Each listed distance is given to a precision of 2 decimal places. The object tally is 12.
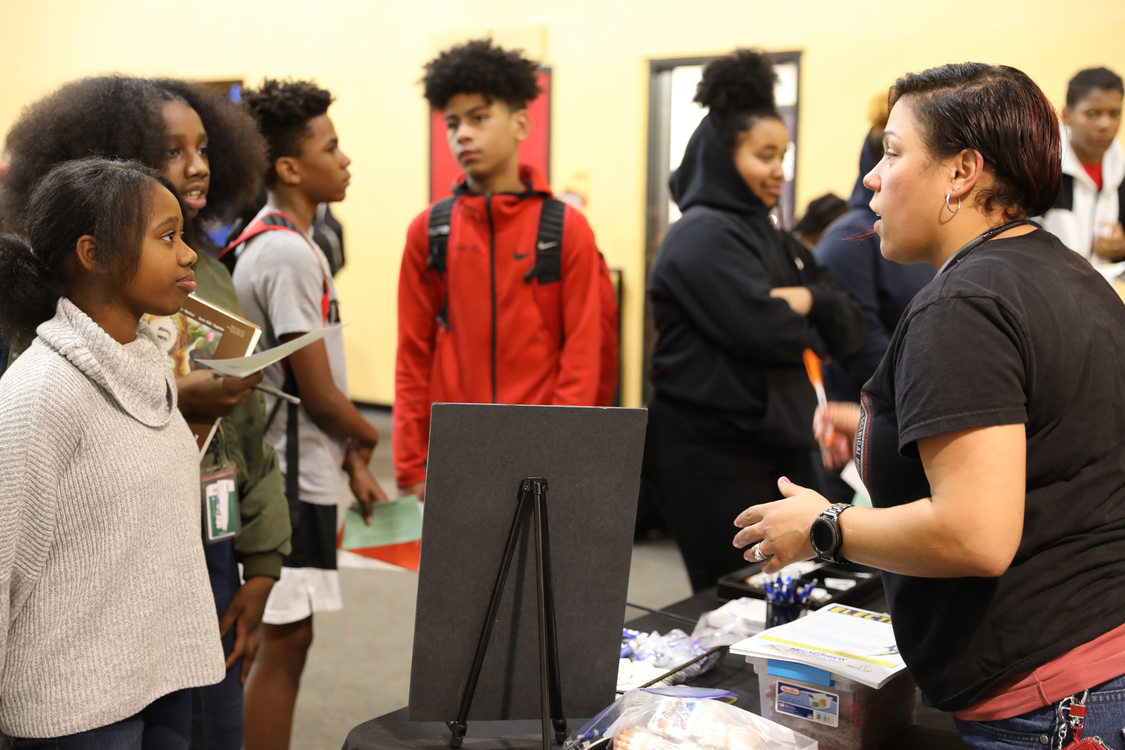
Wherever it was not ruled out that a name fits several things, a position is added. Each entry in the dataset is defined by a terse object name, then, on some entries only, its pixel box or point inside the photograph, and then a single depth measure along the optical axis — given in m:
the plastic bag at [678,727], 1.19
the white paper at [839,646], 1.31
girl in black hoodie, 2.44
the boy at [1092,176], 3.50
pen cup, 1.71
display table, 1.33
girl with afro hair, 1.71
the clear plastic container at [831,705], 1.31
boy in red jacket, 2.61
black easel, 1.28
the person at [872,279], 3.07
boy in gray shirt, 2.17
